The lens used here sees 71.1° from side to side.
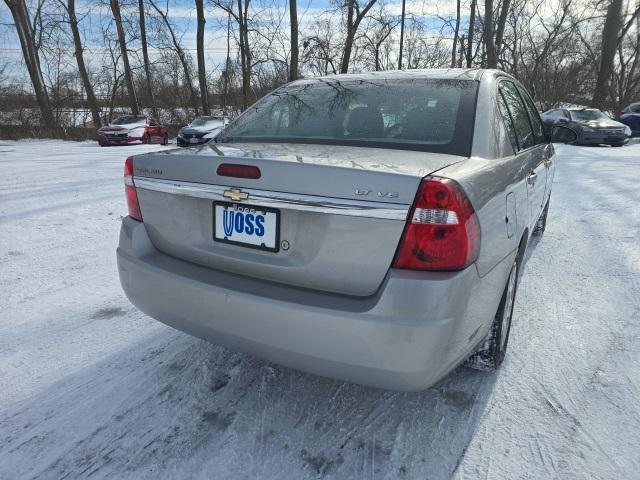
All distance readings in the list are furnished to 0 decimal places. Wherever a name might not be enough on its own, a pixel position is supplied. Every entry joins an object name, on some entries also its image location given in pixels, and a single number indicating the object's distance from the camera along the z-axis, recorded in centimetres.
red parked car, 1747
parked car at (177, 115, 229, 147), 1689
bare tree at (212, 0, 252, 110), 2370
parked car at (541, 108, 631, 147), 1502
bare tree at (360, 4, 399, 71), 2445
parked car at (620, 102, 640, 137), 1919
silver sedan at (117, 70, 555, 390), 152
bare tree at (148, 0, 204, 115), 2538
